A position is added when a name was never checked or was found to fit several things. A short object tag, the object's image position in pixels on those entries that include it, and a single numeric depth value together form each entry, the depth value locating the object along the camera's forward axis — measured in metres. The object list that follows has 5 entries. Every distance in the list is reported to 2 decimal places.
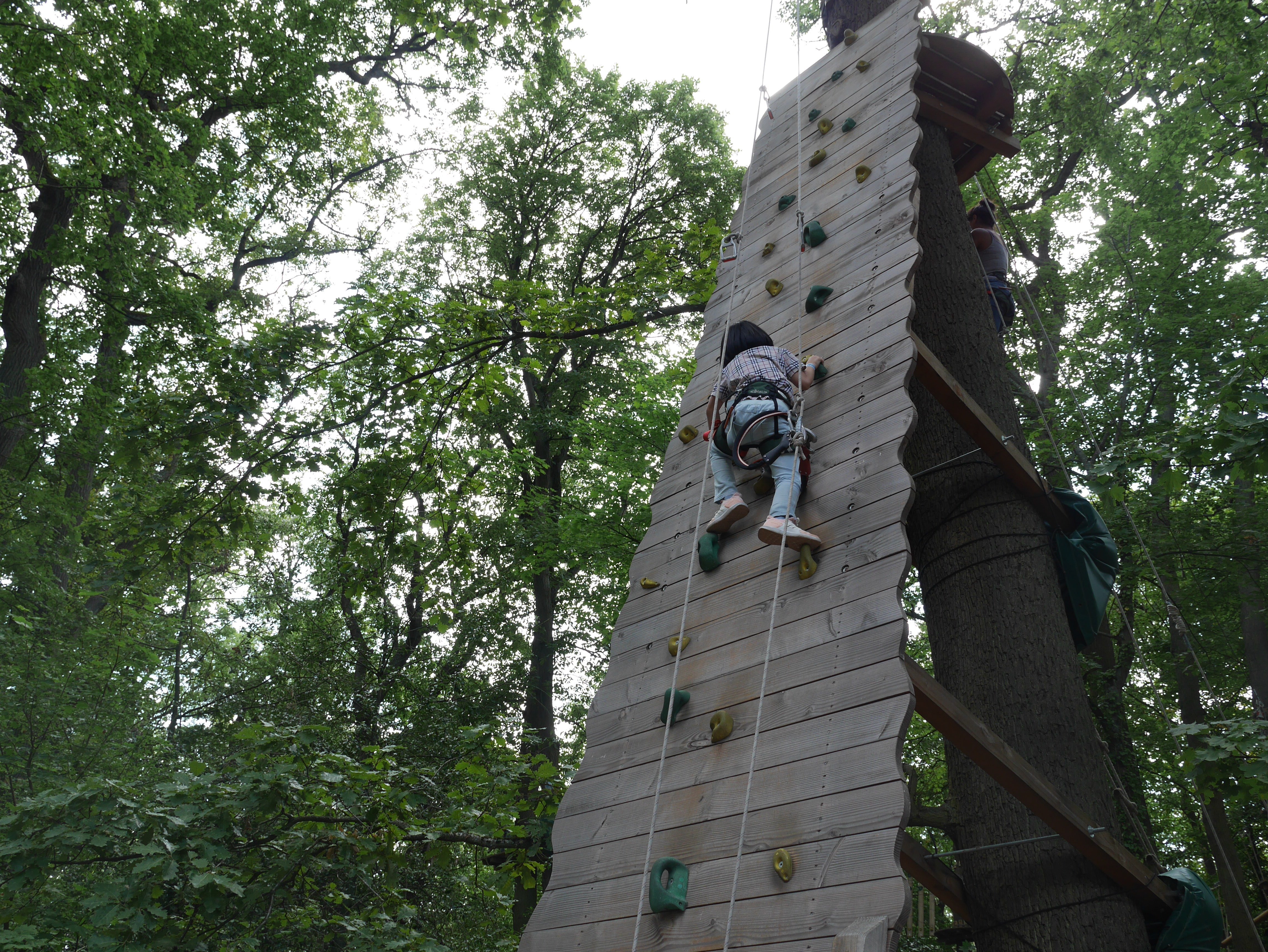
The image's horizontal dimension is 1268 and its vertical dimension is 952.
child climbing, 2.92
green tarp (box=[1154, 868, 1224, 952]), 2.64
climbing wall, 2.08
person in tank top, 4.87
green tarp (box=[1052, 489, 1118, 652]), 3.29
